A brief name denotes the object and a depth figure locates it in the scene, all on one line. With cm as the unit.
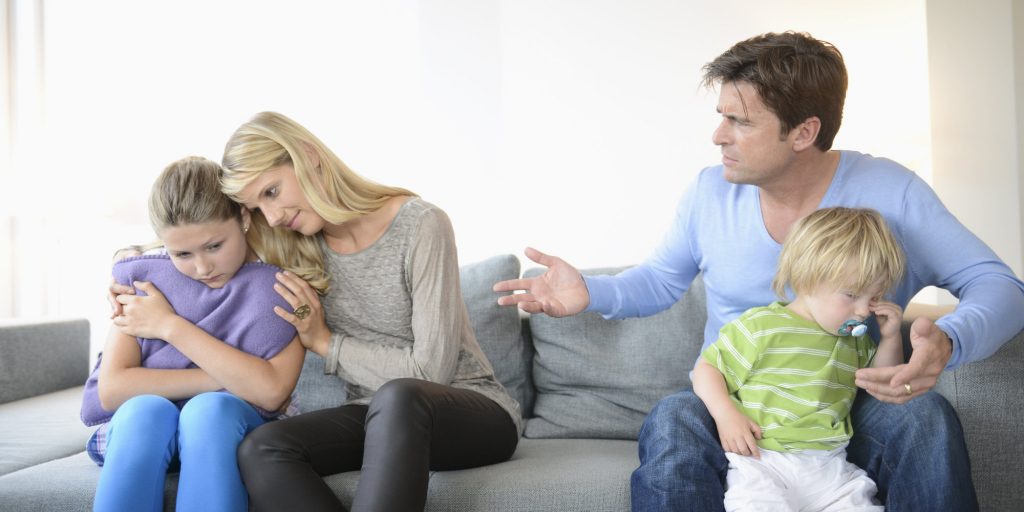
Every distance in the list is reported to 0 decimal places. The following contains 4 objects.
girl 163
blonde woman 155
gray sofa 161
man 142
